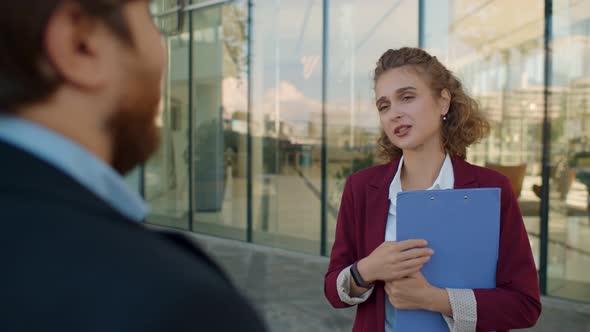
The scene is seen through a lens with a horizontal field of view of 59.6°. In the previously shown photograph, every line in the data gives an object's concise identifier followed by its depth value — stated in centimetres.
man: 43
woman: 146
